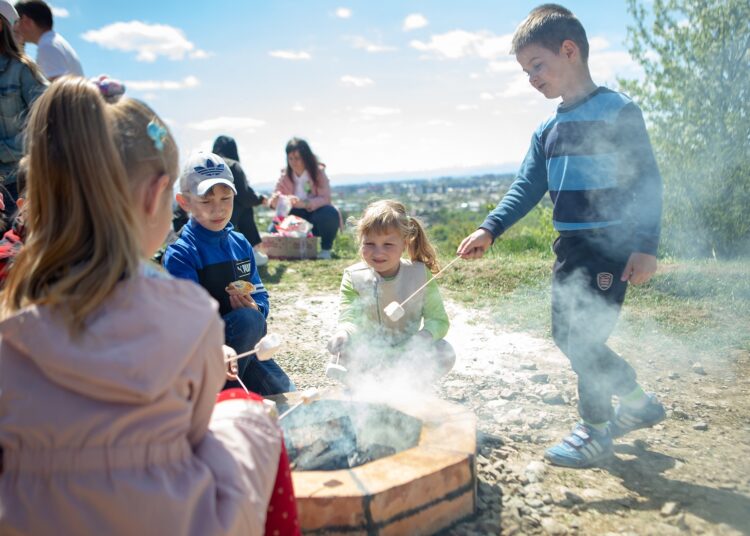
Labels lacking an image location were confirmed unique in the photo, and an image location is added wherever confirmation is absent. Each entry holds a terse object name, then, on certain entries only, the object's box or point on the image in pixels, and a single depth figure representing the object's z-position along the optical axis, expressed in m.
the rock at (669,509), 2.18
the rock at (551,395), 3.34
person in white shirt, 4.24
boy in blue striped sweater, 2.60
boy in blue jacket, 3.00
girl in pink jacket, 1.21
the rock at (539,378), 3.64
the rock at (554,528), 2.10
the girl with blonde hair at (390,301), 3.12
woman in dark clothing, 6.81
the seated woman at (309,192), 8.49
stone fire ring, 1.83
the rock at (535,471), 2.46
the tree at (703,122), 6.82
